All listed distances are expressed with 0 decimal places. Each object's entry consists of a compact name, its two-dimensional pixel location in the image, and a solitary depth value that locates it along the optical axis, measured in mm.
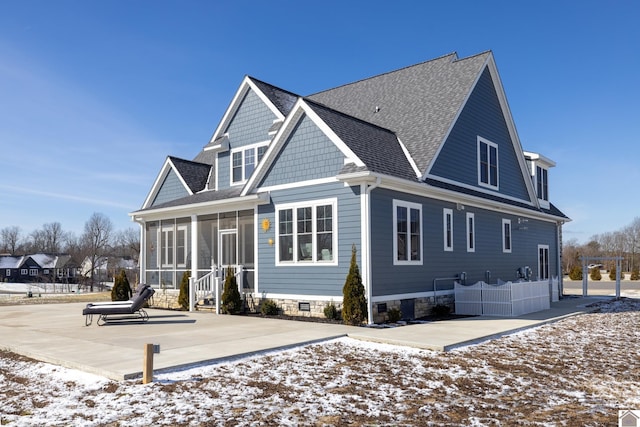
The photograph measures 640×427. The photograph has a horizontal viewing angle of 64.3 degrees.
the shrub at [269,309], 14695
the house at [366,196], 13531
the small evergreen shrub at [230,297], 15430
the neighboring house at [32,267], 89500
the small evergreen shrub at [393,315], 13172
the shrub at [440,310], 14883
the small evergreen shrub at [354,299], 12461
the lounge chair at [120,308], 13562
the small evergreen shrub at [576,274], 41594
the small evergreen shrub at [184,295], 17266
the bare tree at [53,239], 111000
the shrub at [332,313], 13195
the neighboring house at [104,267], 80219
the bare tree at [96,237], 85031
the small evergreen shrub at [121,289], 19844
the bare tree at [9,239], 117938
